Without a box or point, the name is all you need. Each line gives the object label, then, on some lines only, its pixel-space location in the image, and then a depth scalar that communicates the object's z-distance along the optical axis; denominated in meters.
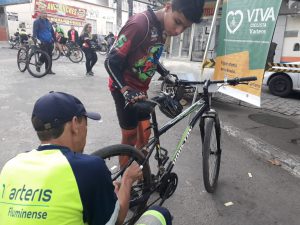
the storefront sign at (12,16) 20.28
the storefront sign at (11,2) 17.19
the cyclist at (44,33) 6.89
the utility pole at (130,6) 13.53
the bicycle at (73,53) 10.99
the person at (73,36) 11.92
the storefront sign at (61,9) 21.98
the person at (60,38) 11.45
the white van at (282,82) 6.48
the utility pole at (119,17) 17.62
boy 1.84
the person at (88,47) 7.89
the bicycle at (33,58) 6.95
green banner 3.67
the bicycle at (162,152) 1.82
